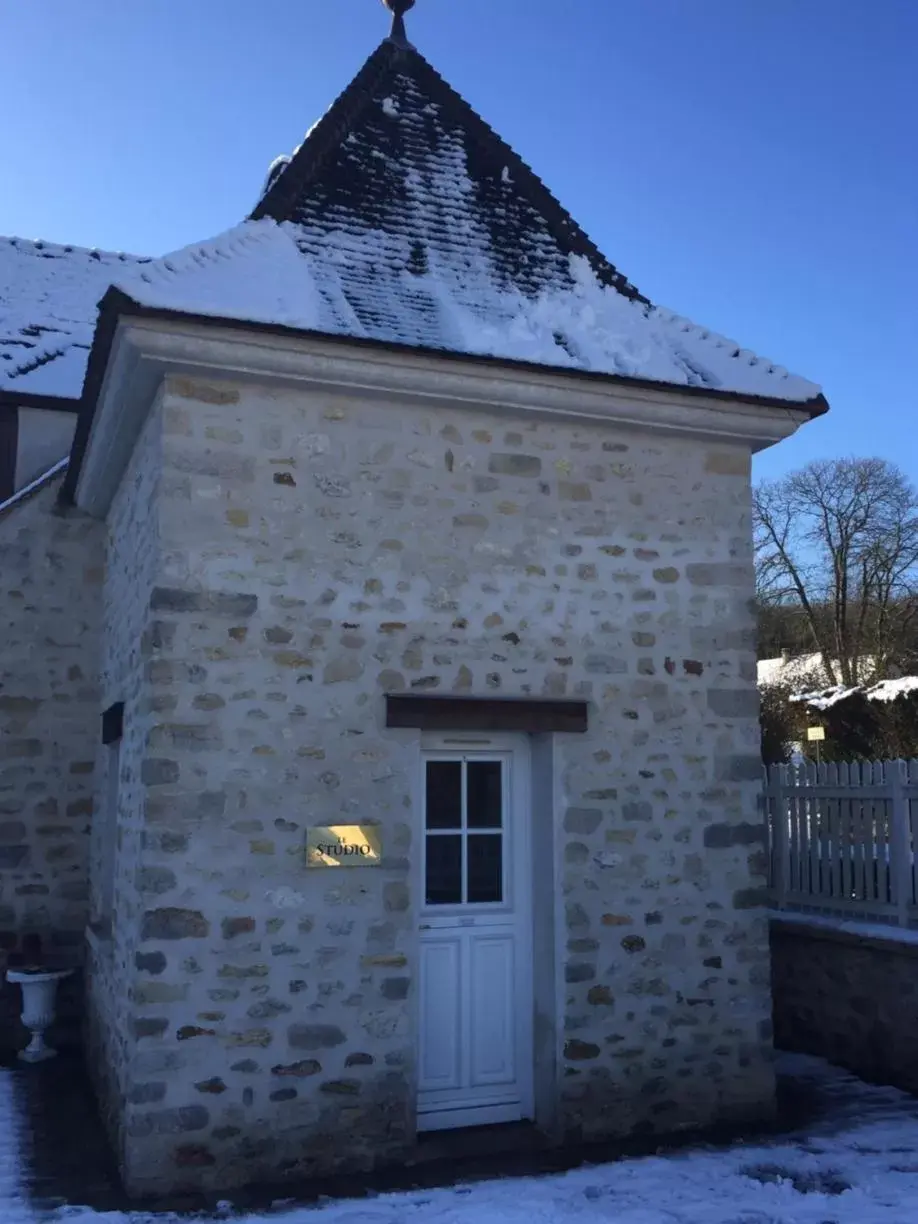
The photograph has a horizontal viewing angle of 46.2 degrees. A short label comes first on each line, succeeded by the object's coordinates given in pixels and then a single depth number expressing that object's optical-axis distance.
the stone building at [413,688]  5.26
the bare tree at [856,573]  26.14
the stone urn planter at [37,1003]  7.60
